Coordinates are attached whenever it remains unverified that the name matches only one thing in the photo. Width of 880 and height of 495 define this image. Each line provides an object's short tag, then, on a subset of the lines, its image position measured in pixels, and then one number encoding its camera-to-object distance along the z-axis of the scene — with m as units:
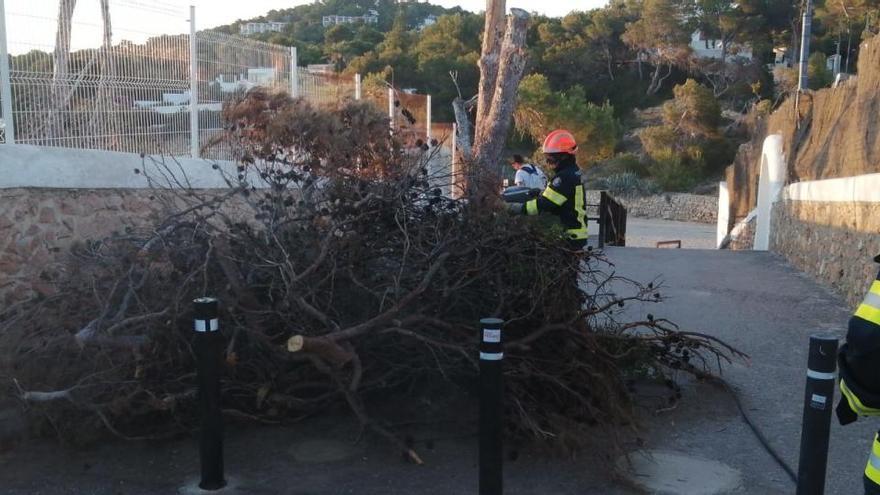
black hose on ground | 4.39
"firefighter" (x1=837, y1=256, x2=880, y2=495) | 2.50
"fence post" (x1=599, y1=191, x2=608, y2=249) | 15.67
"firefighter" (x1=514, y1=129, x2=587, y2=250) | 6.40
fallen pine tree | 4.45
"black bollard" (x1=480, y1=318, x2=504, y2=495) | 3.53
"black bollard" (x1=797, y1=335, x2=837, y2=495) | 3.08
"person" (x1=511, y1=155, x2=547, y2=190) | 10.29
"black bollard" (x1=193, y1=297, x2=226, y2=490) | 3.98
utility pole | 21.66
